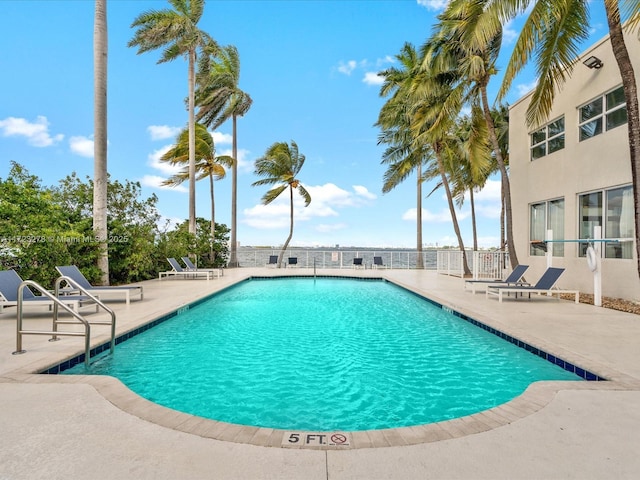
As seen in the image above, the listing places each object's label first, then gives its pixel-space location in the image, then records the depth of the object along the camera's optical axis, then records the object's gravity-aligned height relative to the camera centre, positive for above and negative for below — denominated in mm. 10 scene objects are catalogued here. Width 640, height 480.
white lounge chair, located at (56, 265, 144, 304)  7128 -783
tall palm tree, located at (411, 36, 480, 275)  13000 +5591
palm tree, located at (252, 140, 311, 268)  21531 +4538
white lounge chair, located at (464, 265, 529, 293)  9070 -684
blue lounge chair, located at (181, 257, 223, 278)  14219 -613
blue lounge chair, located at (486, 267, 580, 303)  8203 -814
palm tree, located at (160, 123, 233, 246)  19500 +4762
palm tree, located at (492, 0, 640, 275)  6613 +4071
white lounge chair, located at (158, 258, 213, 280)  13062 -747
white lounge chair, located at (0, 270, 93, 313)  5914 -752
